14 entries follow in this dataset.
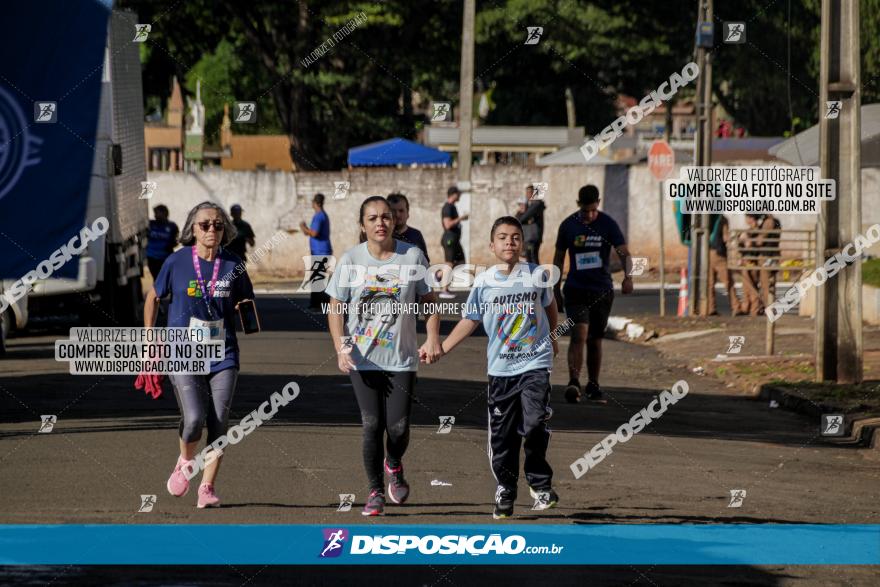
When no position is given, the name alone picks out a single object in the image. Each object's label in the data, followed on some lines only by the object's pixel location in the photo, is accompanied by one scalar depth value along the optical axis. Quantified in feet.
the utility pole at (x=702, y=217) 85.81
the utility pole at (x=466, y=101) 120.98
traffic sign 90.89
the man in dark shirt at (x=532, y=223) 107.86
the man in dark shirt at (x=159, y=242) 81.46
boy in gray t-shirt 32.07
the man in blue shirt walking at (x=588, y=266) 50.39
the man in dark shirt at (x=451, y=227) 102.99
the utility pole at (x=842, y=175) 54.75
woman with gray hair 32.24
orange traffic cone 87.57
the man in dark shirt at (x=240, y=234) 92.45
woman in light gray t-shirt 31.53
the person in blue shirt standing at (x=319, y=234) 92.02
